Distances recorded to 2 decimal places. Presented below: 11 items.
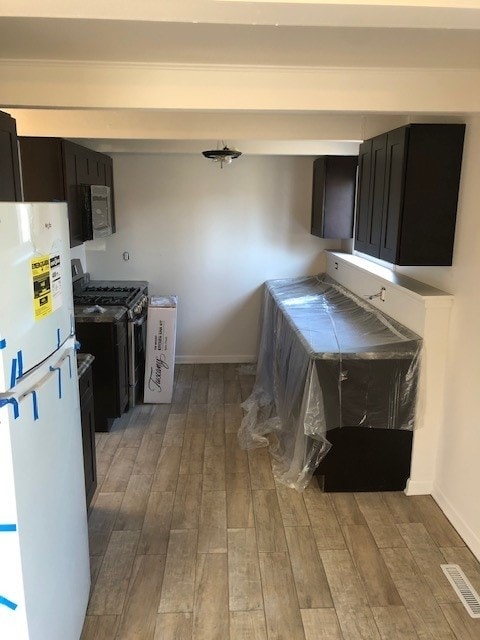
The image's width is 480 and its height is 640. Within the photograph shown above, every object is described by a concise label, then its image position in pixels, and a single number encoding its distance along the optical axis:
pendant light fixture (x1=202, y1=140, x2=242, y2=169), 3.49
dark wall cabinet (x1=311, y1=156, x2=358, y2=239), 4.67
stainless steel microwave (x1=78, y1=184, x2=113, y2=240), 3.92
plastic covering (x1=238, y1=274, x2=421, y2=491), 2.91
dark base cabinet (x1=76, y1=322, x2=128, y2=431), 3.84
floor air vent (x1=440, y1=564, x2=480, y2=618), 2.22
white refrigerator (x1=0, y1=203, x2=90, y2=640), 1.34
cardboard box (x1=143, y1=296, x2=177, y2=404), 4.51
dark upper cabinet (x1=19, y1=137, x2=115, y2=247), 3.45
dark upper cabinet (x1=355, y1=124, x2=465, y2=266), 2.68
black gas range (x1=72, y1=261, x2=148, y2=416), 4.03
